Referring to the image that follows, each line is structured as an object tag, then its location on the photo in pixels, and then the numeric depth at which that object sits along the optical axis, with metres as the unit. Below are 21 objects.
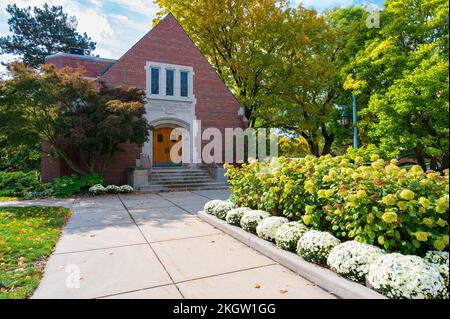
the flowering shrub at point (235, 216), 6.15
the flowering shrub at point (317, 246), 3.96
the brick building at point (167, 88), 15.13
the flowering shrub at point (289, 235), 4.50
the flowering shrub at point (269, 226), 5.01
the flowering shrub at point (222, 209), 6.83
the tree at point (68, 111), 10.77
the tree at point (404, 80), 11.05
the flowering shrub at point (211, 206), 7.37
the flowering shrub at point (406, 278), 2.85
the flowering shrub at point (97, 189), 11.87
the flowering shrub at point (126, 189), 12.52
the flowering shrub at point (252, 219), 5.61
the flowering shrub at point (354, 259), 3.41
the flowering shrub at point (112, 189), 12.24
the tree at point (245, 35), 17.08
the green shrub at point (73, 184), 11.65
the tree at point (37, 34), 32.94
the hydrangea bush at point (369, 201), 3.51
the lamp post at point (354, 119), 14.28
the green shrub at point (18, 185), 11.66
